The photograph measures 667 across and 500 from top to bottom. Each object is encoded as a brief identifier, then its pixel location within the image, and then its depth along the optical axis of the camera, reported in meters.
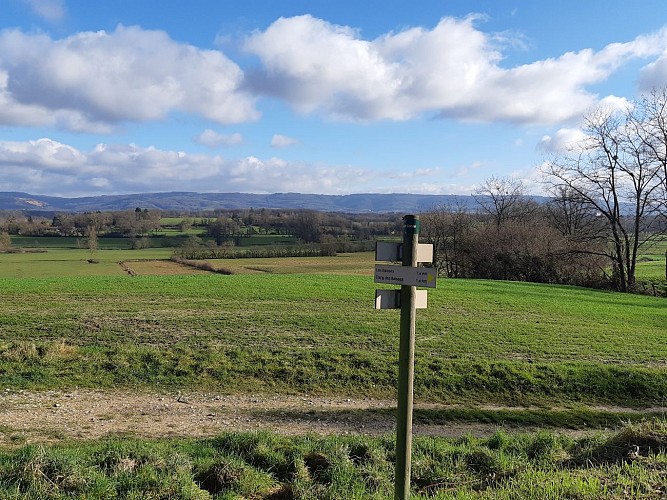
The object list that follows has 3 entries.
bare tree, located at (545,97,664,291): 35.66
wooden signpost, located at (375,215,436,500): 4.20
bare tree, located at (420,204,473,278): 51.62
